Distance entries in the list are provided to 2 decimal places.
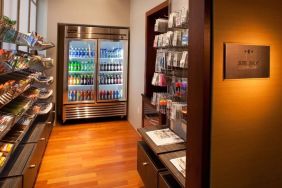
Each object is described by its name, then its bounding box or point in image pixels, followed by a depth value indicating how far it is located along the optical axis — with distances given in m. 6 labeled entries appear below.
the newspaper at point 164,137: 2.31
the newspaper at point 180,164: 1.73
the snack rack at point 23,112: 2.01
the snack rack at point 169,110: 1.98
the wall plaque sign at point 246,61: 1.29
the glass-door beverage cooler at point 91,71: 4.97
